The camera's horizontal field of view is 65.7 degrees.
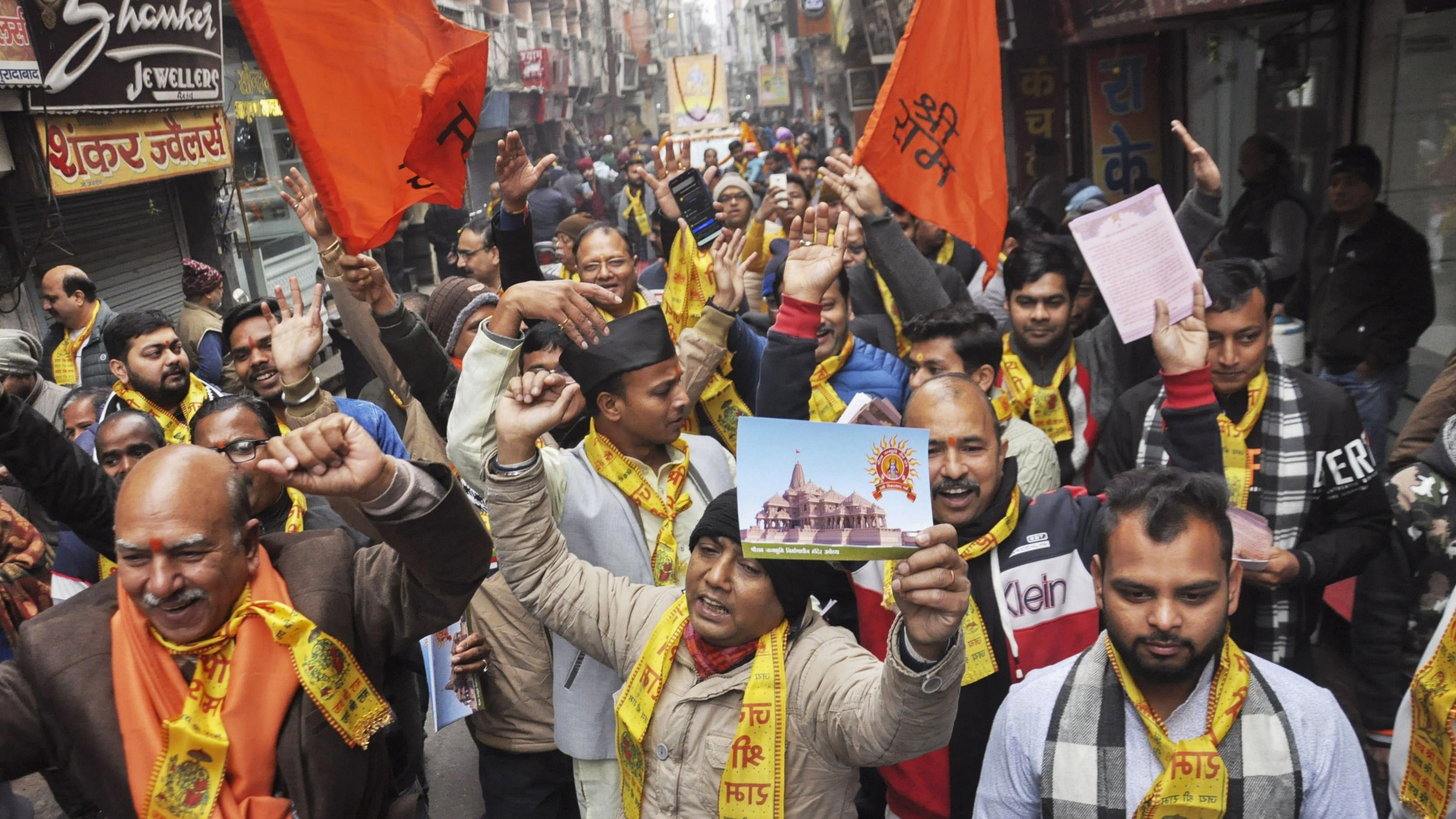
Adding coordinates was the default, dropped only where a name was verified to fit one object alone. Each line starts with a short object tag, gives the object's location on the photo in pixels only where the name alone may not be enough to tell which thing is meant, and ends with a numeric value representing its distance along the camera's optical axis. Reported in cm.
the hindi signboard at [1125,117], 920
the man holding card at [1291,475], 301
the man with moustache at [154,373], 457
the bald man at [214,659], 211
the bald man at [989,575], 263
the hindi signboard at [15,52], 720
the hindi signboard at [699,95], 2331
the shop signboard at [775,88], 3984
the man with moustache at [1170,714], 199
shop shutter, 868
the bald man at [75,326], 638
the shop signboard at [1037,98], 1137
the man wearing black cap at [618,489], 284
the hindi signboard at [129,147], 809
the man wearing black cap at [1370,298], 526
